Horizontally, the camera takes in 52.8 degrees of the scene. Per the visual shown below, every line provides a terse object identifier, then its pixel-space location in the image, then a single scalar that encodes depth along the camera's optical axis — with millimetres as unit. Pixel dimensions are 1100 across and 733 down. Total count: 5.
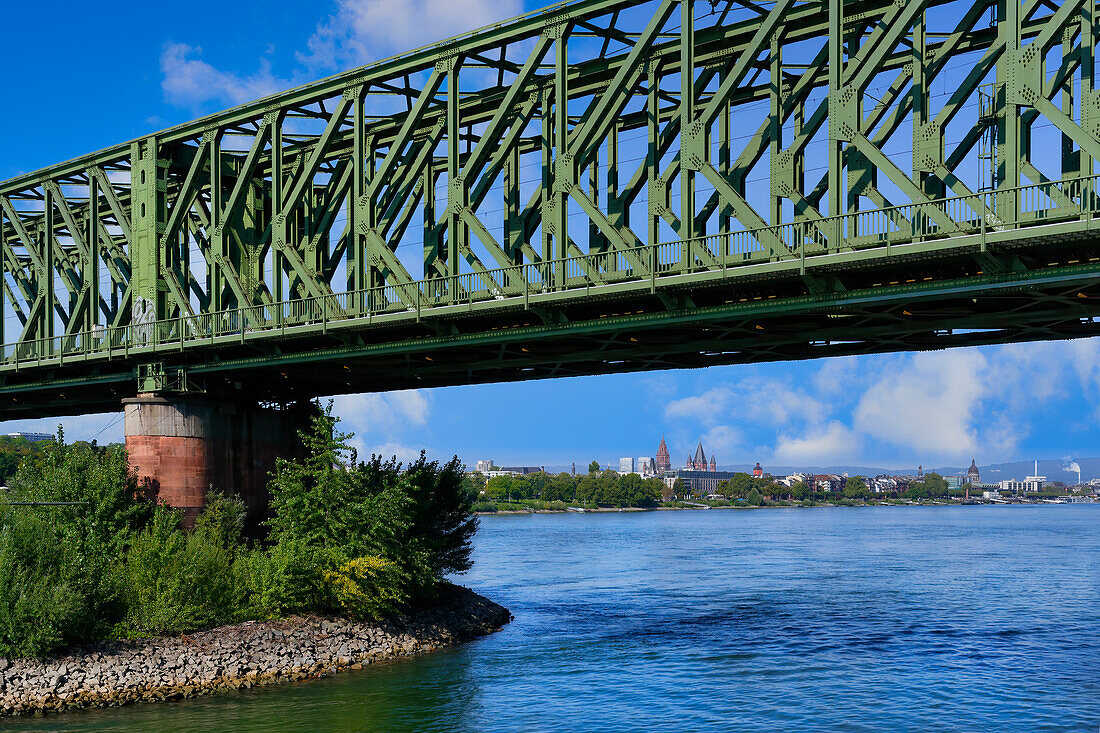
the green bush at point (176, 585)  35250
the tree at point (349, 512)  39688
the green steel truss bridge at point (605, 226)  27891
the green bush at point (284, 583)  37812
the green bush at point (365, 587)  38438
